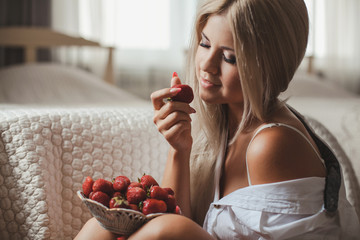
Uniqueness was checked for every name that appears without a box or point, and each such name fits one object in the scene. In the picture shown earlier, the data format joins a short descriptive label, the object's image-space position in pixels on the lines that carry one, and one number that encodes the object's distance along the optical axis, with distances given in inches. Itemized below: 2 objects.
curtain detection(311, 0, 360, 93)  130.9
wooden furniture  104.3
